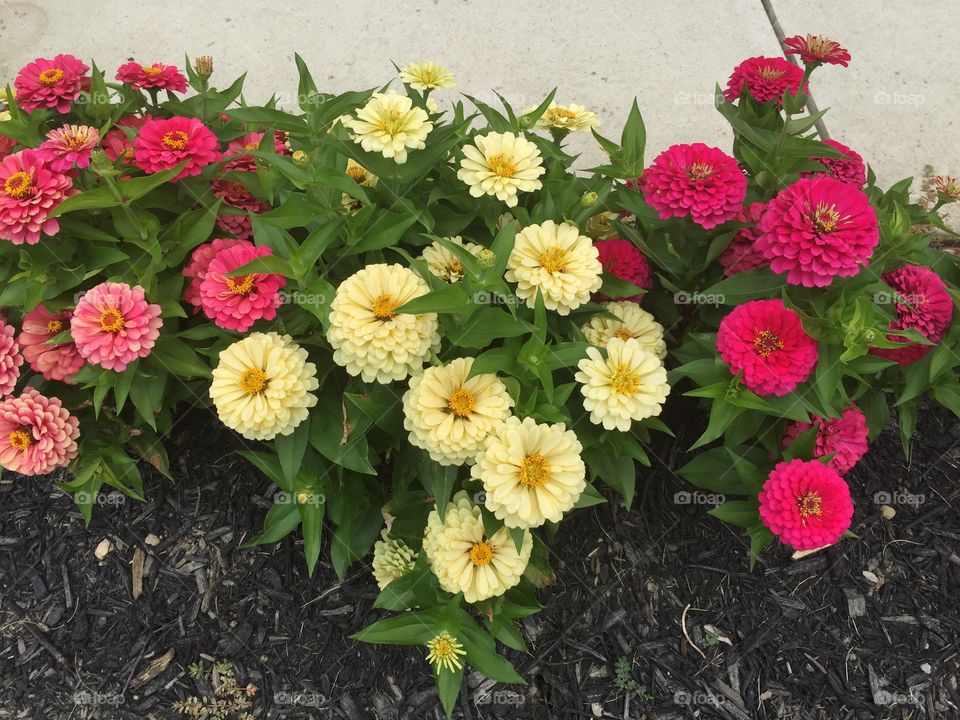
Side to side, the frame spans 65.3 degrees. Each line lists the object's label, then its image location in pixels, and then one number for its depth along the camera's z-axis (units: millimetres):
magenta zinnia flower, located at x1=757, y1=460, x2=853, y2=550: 496
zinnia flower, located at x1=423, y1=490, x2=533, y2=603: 487
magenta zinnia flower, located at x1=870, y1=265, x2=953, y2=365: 536
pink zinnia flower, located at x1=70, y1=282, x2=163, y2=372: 491
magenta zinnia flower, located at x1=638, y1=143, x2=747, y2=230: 531
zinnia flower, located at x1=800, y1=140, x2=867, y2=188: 624
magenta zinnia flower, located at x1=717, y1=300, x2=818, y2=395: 484
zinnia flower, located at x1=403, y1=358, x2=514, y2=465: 459
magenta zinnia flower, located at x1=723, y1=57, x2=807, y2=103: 604
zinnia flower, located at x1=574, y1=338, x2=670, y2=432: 478
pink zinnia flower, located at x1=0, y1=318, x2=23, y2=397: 538
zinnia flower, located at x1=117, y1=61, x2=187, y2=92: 629
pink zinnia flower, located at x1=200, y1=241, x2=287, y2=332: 487
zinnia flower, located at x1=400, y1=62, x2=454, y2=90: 606
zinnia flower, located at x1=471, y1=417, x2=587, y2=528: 452
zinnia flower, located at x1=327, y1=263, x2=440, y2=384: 458
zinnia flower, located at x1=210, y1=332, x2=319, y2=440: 466
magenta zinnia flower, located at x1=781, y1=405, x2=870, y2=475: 575
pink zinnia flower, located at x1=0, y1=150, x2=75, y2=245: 502
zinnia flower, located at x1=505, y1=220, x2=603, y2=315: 505
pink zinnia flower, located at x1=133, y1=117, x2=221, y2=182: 536
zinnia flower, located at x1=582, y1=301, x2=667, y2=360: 564
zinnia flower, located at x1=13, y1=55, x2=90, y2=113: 596
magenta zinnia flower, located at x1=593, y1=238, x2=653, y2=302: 582
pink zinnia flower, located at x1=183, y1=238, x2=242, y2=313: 532
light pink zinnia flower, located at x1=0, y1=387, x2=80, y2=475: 530
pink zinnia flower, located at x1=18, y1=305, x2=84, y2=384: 539
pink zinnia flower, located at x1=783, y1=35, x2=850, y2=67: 587
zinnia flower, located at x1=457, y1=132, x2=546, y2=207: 524
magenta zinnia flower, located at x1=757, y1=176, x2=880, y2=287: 479
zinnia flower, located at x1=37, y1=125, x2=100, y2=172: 540
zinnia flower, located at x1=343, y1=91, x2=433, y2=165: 504
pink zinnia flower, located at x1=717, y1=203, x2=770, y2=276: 574
